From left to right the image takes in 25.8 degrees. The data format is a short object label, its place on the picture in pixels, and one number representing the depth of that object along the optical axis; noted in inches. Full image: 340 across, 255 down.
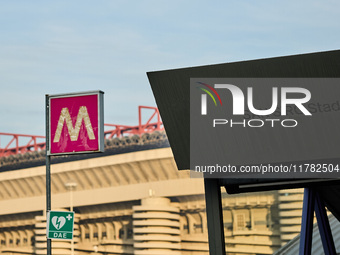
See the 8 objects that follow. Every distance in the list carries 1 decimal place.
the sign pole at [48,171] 684.9
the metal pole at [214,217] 533.3
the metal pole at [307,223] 804.6
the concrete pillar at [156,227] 4153.5
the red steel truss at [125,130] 5482.3
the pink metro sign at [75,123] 685.3
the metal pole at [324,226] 850.1
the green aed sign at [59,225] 678.5
